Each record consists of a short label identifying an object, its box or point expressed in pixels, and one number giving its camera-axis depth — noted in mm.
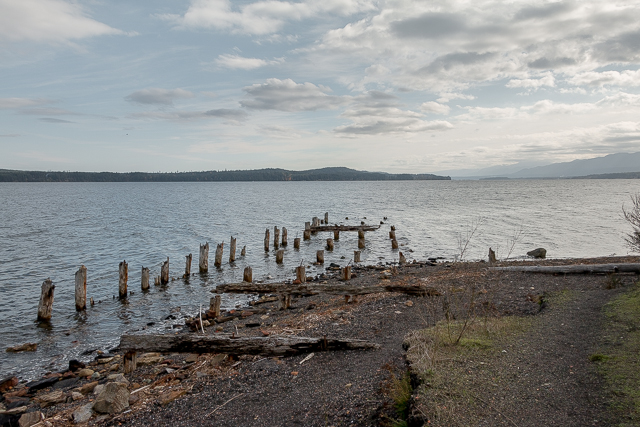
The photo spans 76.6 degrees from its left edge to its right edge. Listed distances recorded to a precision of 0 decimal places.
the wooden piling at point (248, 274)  18188
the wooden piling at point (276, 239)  30672
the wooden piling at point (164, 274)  19844
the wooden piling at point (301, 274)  16750
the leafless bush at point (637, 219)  13117
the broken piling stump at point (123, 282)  17675
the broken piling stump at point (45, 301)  14617
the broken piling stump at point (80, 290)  15797
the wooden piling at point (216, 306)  14156
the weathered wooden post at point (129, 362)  9273
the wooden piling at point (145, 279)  18766
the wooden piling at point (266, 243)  29516
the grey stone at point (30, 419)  7080
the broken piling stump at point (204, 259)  22766
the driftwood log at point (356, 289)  12664
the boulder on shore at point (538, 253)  24959
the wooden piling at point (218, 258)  24331
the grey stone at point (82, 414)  7081
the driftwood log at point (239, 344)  8547
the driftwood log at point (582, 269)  13562
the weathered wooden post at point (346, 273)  16369
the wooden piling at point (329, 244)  29391
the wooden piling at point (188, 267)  21516
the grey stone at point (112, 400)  7156
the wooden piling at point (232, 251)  25734
